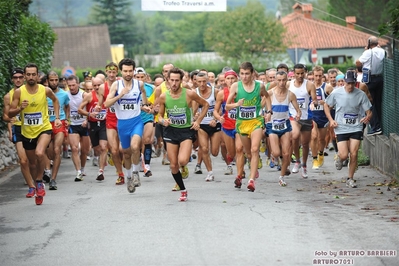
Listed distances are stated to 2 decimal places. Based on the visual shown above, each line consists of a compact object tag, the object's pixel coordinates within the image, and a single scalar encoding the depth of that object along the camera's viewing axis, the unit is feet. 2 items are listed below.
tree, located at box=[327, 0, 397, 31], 243.19
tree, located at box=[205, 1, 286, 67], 249.55
